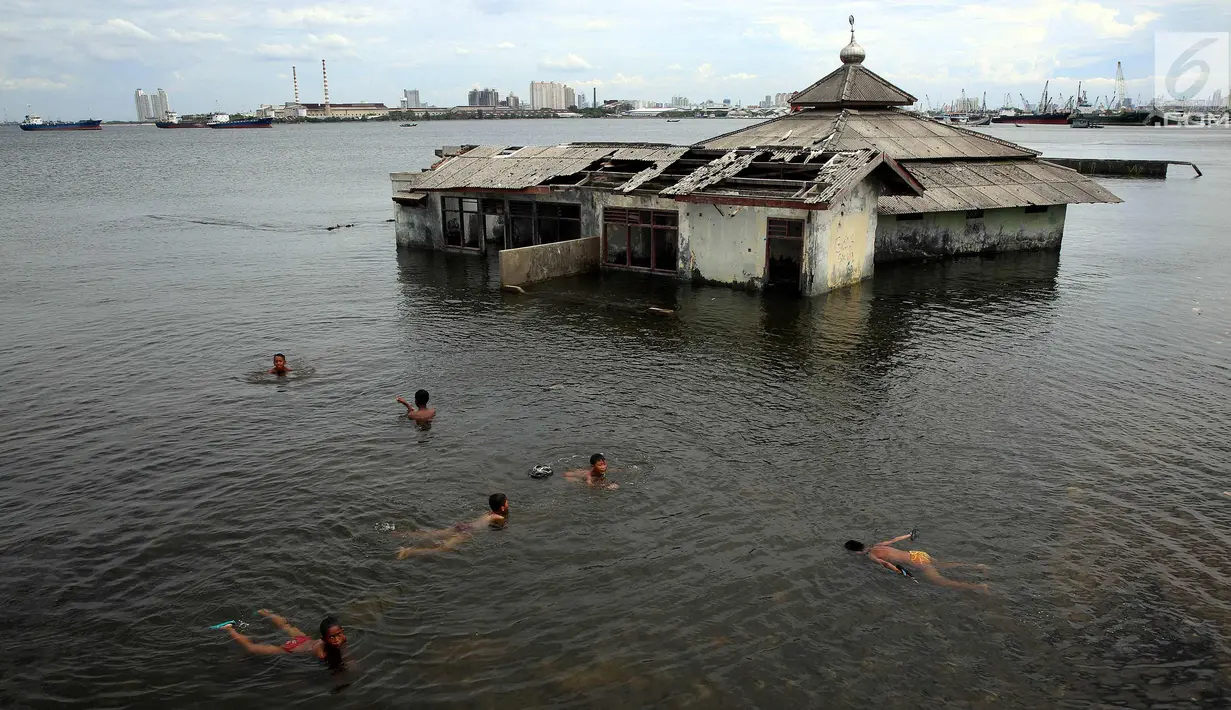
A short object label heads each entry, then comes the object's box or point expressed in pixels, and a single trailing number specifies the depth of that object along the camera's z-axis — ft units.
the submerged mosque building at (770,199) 109.70
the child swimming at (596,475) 55.42
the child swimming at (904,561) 45.39
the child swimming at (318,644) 38.73
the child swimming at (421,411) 66.54
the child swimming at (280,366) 78.18
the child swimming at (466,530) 48.32
